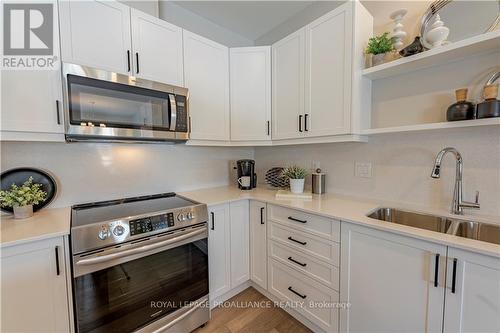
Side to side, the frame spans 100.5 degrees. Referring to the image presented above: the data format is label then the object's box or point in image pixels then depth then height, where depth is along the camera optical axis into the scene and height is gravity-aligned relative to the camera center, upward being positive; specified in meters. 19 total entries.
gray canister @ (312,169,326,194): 1.91 -0.26
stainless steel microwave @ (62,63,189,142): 1.25 +0.33
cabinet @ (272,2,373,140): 1.47 +0.63
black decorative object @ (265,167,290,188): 2.20 -0.25
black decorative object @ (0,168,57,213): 1.34 -0.16
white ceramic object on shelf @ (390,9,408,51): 1.34 +0.81
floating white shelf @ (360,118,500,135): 1.03 +0.16
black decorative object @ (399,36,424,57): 1.25 +0.64
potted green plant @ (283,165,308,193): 1.92 -0.22
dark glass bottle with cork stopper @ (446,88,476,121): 1.11 +0.25
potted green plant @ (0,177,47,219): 1.23 -0.25
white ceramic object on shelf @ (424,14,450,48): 1.15 +0.67
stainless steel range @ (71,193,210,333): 1.11 -0.67
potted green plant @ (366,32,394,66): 1.39 +0.72
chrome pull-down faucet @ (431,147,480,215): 1.17 -0.18
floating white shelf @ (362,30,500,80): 1.04 +0.57
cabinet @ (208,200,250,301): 1.69 -0.78
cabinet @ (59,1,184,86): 1.28 +0.80
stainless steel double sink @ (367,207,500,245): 1.13 -0.43
